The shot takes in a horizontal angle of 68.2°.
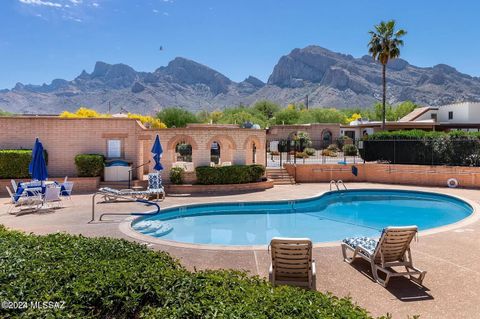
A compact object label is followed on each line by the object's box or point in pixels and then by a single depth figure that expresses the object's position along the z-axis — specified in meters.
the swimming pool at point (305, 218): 12.45
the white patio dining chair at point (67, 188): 15.96
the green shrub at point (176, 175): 19.09
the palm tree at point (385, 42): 30.23
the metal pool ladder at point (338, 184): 20.23
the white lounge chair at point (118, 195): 15.30
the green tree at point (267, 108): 81.15
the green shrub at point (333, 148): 38.07
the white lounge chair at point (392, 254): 6.76
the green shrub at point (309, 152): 35.38
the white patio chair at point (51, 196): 14.24
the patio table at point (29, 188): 14.61
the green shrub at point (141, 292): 3.61
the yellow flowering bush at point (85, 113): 40.84
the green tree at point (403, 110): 75.88
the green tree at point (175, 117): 54.97
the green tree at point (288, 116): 66.88
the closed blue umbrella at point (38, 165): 13.98
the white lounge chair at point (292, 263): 6.22
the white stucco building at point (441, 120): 37.88
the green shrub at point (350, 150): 34.53
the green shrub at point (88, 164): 19.16
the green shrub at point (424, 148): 21.61
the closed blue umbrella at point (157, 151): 17.80
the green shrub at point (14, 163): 18.27
